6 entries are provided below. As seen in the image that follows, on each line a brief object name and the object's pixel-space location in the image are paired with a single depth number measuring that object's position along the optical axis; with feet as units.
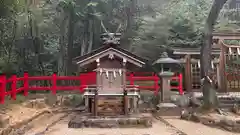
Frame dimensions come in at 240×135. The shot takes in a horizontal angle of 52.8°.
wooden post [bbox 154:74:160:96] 47.44
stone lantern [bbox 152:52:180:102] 42.78
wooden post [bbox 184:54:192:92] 54.85
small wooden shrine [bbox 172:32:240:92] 52.75
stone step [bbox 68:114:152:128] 31.58
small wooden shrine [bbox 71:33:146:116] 35.60
